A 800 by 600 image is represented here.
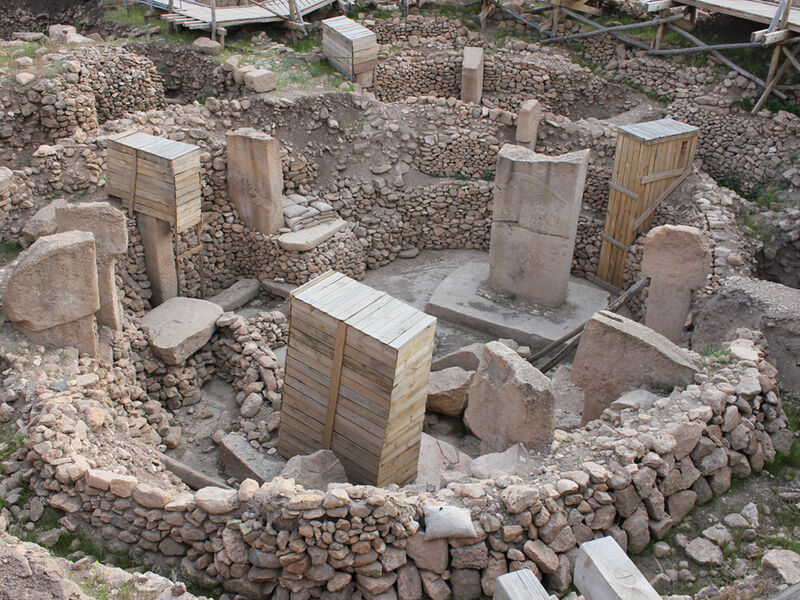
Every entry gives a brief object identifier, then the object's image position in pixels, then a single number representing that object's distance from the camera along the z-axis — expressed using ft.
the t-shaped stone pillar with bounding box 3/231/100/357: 22.44
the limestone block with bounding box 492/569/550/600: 10.12
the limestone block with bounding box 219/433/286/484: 24.50
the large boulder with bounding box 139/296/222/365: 28.73
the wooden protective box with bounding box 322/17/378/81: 45.88
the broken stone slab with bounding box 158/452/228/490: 23.50
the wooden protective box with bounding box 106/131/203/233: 30.27
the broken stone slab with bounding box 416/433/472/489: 23.94
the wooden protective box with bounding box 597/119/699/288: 35.58
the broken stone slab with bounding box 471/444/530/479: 20.83
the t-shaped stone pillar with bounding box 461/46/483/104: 47.88
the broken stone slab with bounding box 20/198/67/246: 29.81
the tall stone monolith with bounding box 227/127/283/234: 35.35
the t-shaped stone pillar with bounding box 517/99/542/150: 41.11
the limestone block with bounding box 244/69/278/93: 42.45
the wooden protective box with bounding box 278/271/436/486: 20.83
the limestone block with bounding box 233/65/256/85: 43.83
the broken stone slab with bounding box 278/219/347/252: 36.27
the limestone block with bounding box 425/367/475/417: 27.68
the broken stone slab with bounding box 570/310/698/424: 22.77
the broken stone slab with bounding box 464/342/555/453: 21.50
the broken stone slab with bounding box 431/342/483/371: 30.35
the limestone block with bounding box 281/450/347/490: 21.01
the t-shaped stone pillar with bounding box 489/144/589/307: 32.42
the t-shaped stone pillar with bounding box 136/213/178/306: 31.53
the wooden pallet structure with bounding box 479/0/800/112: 40.09
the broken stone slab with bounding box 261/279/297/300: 36.45
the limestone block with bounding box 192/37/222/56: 47.55
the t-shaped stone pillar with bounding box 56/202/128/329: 25.57
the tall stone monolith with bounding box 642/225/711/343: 27.78
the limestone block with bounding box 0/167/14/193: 32.12
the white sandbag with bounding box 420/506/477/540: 17.04
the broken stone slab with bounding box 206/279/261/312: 35.53
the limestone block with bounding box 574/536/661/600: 10.19
